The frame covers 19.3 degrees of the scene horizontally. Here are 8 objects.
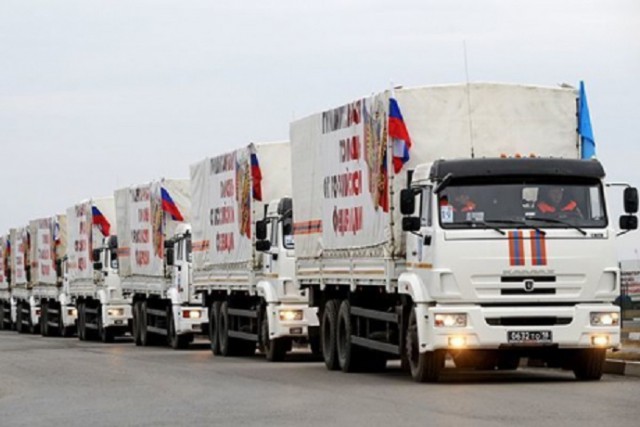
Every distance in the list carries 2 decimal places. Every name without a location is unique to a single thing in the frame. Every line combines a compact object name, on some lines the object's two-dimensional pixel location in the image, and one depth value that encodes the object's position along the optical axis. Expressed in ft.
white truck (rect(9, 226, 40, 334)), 211.20
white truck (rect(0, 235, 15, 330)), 236.43
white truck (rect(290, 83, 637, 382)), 73.87
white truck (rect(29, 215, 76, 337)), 189.16
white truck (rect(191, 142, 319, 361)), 105.70
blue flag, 80.33
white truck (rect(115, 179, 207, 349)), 133.90
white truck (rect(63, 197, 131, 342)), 162.40
